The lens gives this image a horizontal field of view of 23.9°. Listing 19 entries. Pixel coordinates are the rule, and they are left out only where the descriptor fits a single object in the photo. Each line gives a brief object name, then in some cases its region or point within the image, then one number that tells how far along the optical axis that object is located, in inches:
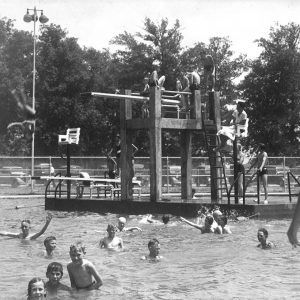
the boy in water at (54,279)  420.2
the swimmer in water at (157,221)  821.6
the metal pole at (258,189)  880.2
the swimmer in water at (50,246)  568.1
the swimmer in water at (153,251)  573.6
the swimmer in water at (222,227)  730.2
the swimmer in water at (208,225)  732.0
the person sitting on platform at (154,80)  972.1
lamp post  1040.2
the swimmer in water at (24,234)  673.6
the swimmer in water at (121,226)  756.0
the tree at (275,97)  2487.7
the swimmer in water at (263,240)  626.5
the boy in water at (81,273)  447.2
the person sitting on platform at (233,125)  921.5
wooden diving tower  975.0
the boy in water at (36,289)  354.9
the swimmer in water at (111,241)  639.8
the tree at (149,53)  2618.1
